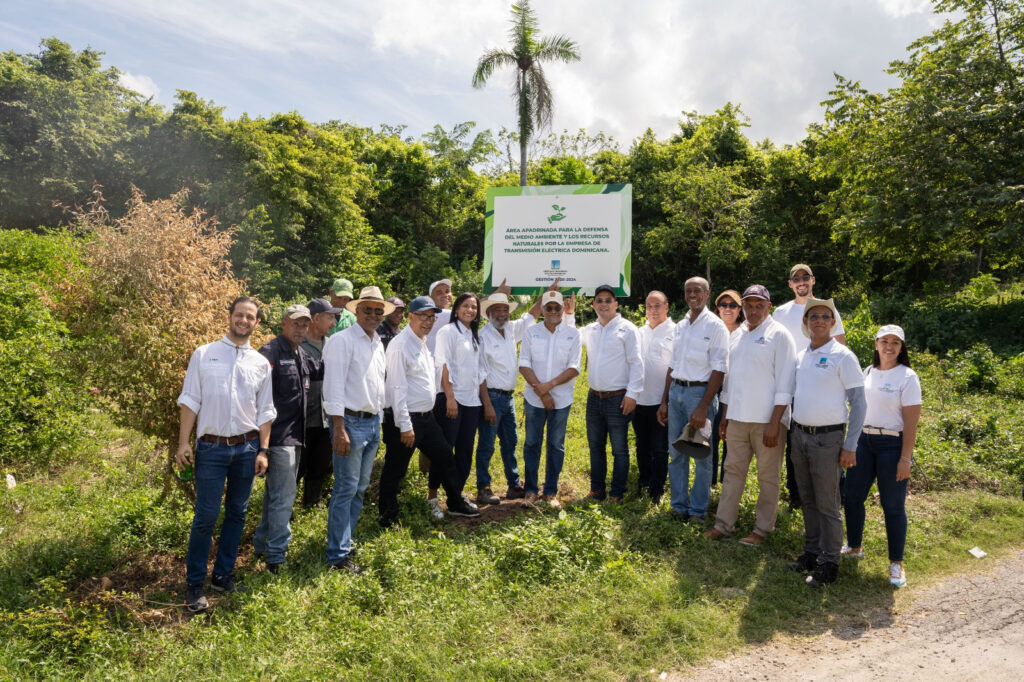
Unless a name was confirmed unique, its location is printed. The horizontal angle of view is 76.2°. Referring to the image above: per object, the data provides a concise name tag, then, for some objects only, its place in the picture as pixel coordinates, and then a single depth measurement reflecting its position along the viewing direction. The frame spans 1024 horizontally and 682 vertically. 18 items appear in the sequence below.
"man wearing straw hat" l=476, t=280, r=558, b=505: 6.68
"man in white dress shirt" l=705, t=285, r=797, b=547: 5.45
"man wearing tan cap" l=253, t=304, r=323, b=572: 5.10
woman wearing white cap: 5.10
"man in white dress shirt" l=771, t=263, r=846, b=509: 6.41
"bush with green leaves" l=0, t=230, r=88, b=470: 7.31
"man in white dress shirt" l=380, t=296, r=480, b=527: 5.65
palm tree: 23.33
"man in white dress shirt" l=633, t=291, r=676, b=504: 6.72
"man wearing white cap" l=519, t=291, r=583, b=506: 6.74
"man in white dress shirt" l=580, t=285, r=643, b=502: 6.55
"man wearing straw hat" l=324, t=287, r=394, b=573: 5.09
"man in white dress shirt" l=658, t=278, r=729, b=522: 6.02
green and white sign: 7.35
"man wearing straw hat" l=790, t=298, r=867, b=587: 5.05
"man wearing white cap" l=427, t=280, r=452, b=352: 7.49
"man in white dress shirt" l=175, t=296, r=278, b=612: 4.56
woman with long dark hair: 6.36
